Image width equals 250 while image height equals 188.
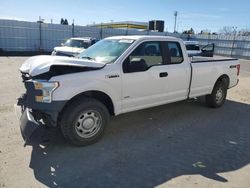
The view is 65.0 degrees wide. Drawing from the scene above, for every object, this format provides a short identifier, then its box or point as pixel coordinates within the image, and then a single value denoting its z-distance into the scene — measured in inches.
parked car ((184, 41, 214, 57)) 502.9
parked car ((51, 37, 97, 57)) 378.9
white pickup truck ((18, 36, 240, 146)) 118.2
